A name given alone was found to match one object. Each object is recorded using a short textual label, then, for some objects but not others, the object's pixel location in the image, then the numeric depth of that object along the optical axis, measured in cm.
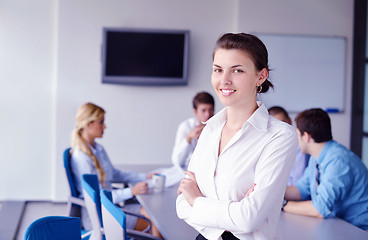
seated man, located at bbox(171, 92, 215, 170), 373
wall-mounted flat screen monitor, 533
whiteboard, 557
